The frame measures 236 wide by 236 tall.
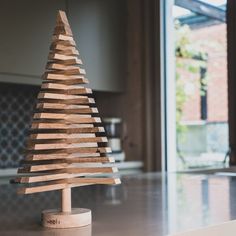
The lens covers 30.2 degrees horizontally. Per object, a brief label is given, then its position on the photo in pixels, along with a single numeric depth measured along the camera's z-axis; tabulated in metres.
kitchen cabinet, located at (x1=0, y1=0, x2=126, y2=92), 2.51
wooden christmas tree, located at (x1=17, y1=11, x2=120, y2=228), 0.71
